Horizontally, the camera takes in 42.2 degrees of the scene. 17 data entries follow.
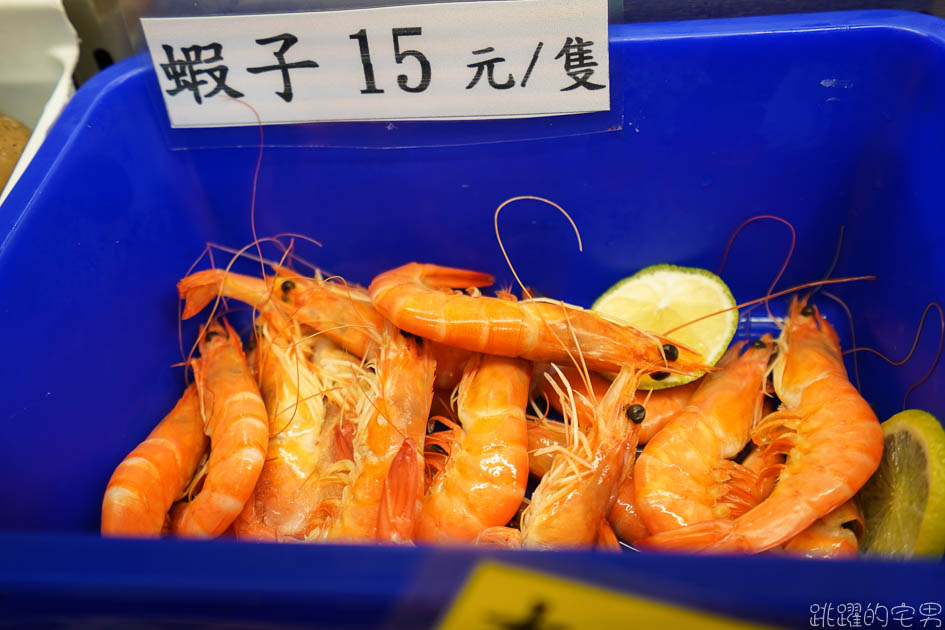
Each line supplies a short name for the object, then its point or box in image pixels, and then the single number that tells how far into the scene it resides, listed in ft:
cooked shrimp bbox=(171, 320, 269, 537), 1.32
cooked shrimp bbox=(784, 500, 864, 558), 1.26
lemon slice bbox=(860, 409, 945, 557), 1.19
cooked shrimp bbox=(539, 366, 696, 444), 1.43
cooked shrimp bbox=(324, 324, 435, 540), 1.30
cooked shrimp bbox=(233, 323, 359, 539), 1.36
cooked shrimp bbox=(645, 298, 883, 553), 1.26
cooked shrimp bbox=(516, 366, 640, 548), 1.29
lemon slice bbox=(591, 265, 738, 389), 1.45
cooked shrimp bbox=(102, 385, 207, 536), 1.31
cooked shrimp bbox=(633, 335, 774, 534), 1.31
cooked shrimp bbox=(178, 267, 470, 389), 1.46
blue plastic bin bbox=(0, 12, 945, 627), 1.32
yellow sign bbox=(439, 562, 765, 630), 0.93
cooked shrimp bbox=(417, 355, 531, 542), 1.29
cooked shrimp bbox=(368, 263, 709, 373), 1.37
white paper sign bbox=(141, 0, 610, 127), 1.31
